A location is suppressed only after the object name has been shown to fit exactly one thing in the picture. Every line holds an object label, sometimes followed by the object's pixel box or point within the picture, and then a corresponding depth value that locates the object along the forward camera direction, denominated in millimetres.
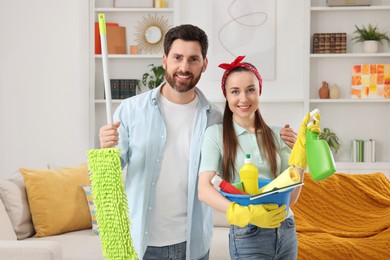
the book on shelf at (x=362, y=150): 6191
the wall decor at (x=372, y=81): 6129
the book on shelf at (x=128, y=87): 6188
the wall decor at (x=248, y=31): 6188
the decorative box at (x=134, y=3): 6191
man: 2408
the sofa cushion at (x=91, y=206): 4230
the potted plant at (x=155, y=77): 6133
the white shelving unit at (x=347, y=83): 6242
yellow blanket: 4191
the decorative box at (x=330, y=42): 6133
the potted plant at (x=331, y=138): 6172
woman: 2205
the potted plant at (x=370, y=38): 6102
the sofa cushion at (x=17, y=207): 4020
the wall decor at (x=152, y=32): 6250
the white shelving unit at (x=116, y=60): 6211
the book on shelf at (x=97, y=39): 6211
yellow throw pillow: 4152
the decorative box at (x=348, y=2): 6086
